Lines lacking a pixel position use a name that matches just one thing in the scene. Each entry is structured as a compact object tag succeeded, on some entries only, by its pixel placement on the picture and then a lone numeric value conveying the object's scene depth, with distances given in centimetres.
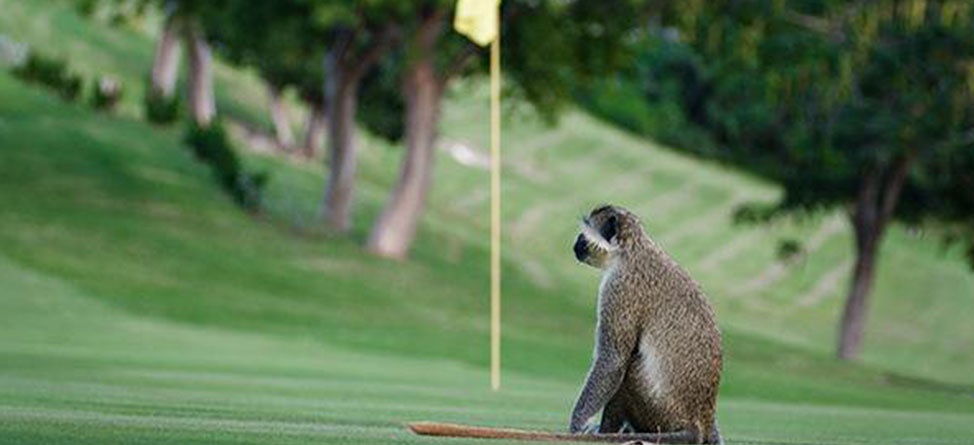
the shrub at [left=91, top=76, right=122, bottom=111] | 7331
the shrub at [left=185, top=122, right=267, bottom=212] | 6444
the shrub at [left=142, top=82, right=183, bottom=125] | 7325
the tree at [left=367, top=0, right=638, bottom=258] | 5841
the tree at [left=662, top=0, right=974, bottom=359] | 4781
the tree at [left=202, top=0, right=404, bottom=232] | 5953
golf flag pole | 2884
